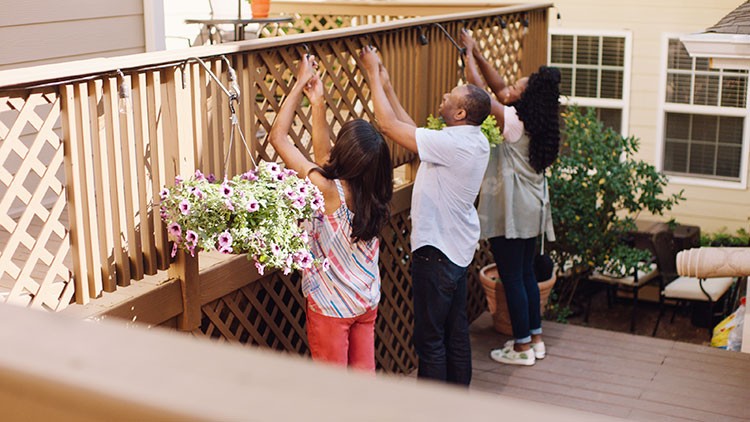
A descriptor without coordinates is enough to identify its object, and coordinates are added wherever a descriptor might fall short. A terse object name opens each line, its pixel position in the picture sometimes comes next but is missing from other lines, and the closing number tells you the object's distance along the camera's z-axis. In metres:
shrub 7.86
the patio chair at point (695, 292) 9.35
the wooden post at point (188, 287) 3.91
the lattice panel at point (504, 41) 6.61
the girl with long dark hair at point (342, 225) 3.95
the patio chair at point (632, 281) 9.56
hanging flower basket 3.48
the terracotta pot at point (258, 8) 8.18
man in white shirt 4.55
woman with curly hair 5.36
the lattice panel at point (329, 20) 9.55
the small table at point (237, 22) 6.68
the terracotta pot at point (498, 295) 6.36
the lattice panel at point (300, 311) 4.39
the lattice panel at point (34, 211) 3.12
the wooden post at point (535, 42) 7.49
